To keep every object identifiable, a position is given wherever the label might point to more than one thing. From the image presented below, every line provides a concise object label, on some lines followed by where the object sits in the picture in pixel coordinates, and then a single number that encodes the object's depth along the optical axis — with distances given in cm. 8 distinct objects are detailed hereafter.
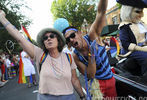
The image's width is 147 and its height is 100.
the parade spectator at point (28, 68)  632
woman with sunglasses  177
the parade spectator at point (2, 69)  957
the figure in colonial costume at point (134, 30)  179
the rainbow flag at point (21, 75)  525
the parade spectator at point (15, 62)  1361
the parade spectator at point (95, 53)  171
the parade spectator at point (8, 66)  1128
